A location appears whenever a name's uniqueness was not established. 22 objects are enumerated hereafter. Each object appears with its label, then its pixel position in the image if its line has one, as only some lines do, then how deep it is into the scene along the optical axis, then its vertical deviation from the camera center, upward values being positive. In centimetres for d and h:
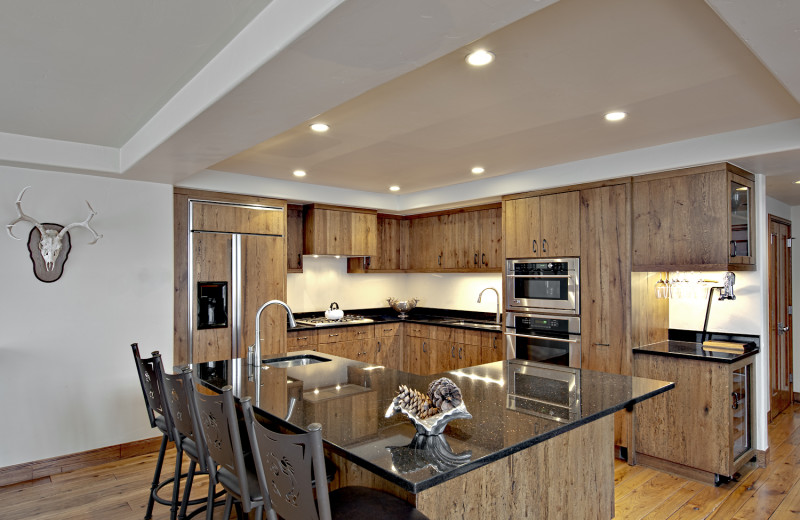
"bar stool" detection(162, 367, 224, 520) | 219 -70
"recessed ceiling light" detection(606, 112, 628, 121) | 296 +93
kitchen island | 161 -60
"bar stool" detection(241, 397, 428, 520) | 138 -66
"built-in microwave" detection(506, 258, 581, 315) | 432 -15
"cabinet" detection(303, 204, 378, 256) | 558 +48
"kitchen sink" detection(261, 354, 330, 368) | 353 -66
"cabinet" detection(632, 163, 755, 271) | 355 +36
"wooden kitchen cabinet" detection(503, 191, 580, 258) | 432 +40
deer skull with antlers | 363 +24
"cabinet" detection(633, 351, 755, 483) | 346 -113
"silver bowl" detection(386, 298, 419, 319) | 658 -48
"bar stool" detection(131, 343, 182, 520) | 262 -75
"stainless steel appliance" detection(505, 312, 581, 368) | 432 -64
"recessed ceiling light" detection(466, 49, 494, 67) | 212 +94
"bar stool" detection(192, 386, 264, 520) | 182 -68
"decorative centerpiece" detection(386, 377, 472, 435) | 172 -50
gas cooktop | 566 -60
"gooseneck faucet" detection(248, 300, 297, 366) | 312 -52
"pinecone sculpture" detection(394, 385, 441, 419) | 177 -49
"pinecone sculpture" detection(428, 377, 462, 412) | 179 -47
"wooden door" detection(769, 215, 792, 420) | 493 -52
